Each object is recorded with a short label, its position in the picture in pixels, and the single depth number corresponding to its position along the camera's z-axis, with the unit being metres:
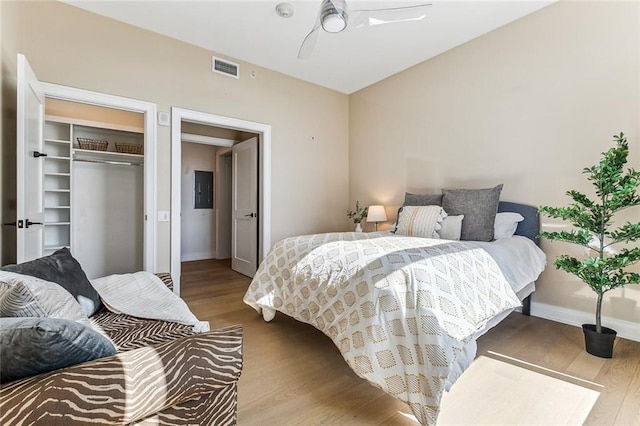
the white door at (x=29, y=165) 2.10
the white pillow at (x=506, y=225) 2.82
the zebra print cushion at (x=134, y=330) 1.29
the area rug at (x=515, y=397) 1.49
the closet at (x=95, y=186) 3.87
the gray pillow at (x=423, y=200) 3.33
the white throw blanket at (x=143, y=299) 1.60
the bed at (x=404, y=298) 1.45
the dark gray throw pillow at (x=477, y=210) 2.80
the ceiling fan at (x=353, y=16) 2.14
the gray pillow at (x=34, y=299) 0.97
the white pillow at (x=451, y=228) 2.89
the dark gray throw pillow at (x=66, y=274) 1.41
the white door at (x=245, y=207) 4.40
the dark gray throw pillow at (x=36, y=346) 0.74
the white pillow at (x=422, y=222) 2.92
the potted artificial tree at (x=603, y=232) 2.04
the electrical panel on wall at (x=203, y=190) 5.93
